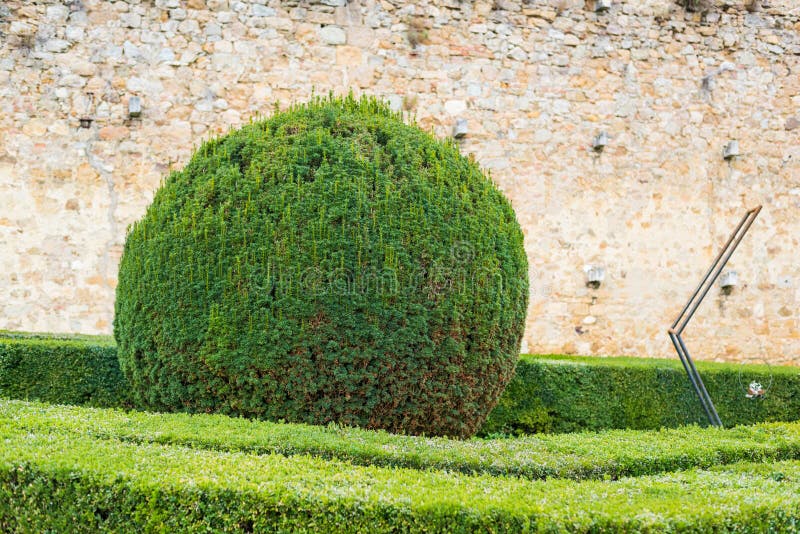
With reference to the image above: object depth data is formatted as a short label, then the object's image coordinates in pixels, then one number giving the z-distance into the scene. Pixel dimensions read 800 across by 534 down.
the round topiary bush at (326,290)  3.85
